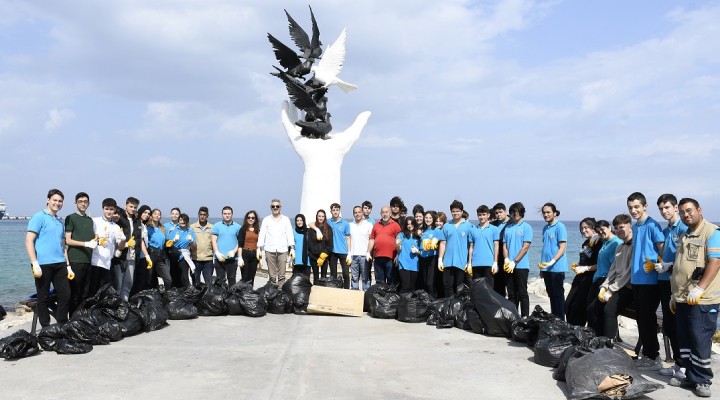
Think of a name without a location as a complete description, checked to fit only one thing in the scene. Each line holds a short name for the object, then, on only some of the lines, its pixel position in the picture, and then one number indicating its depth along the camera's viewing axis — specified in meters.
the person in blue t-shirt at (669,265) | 4.50
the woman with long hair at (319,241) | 8.41
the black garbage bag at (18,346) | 4.86
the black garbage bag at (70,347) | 5.10
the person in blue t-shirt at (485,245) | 7.13
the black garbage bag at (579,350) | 4.36
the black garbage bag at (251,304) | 7.27
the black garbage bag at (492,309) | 5.99
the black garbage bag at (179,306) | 6.95
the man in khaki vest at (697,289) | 4.05
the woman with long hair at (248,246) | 8.33
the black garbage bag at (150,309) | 6.13
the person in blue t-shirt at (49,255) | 5.54
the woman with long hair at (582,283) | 6.04
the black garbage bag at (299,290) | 7.67
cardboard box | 7.44
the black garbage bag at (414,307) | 7.04
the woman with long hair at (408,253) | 7.78
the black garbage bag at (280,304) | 7.58
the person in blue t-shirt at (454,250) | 7.35
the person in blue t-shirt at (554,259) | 6.39
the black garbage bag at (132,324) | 5.84
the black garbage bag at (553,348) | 4.80
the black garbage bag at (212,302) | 7.26
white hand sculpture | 13.01
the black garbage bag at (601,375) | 3.88
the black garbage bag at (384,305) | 7.31
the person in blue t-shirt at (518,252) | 6.80
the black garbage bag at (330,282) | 7.99
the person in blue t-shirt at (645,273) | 4.82
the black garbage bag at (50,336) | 5.16
